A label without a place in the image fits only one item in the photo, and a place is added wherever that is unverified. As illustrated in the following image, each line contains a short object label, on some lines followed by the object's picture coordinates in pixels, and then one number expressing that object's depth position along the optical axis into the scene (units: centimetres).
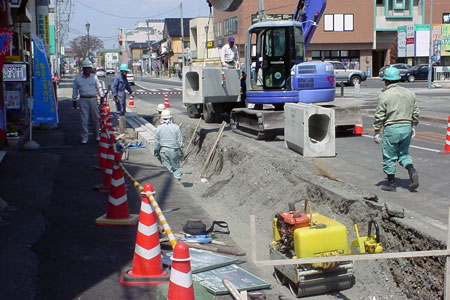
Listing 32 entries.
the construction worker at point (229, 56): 1723
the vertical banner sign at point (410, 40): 5844
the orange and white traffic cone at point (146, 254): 567
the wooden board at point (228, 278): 572
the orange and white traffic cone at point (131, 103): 2815
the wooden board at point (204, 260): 617
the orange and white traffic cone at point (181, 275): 422
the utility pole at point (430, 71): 3591
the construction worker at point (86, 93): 1424
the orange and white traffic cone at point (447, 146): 1224
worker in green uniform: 854
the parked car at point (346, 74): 4384
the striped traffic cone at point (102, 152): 1138
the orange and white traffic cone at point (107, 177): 976
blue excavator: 1474
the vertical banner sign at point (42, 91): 1429
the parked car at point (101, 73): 7531
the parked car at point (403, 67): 5078
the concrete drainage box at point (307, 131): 1207
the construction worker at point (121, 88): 1684
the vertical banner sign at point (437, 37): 4091
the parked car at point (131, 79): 5462
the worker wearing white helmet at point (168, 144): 1112
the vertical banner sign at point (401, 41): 5973
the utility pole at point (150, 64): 11756
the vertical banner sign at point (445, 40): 6078
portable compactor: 623
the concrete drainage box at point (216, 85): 1697
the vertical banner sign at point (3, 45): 878
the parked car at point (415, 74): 4953
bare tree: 9874
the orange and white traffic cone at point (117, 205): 760
